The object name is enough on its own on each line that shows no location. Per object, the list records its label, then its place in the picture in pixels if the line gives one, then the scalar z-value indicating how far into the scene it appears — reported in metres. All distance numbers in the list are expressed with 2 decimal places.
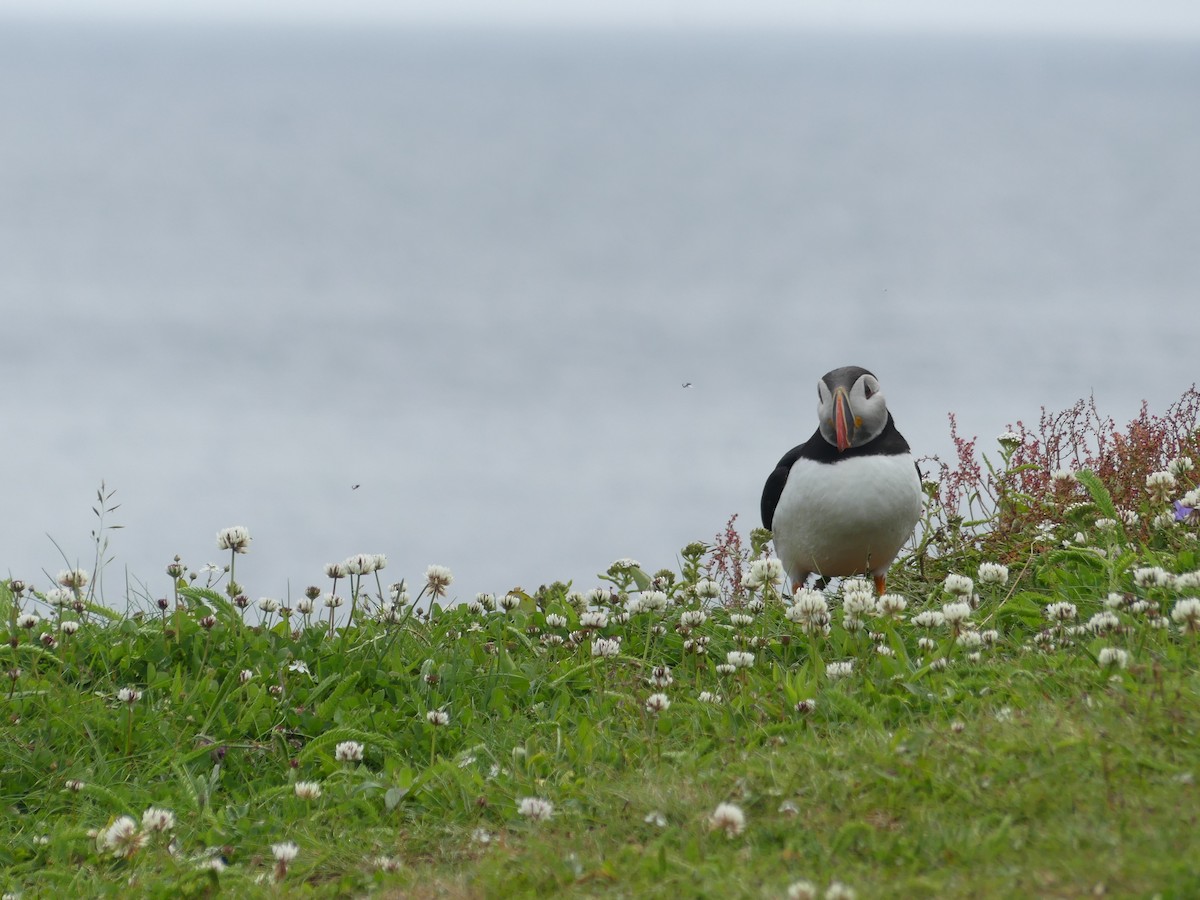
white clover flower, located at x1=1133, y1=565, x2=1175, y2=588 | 10.79
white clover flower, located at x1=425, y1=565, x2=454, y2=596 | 13.22
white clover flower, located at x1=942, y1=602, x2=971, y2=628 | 10.61
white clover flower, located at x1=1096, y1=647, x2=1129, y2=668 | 9.09
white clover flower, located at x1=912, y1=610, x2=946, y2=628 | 11.53
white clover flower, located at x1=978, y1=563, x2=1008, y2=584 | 12.66
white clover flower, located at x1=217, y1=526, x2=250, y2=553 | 13.22
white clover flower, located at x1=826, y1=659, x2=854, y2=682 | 10.92
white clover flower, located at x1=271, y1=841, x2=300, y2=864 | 8.76
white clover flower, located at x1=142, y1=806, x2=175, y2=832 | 9.69
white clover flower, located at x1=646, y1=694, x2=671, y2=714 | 10.28
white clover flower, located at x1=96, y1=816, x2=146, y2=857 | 9.31
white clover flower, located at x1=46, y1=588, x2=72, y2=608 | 13.76
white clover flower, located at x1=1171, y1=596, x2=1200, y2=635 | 9.30
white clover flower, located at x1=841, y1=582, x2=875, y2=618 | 11.72
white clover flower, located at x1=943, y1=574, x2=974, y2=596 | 11.93
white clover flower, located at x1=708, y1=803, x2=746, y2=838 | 7.53
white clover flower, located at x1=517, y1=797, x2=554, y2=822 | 8.55
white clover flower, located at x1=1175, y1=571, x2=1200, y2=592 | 10.64
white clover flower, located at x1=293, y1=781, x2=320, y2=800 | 10.05
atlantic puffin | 14.93
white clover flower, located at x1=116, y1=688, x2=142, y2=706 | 11.58
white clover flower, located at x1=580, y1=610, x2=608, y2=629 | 12.86
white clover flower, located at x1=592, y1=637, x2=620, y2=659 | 12.30
